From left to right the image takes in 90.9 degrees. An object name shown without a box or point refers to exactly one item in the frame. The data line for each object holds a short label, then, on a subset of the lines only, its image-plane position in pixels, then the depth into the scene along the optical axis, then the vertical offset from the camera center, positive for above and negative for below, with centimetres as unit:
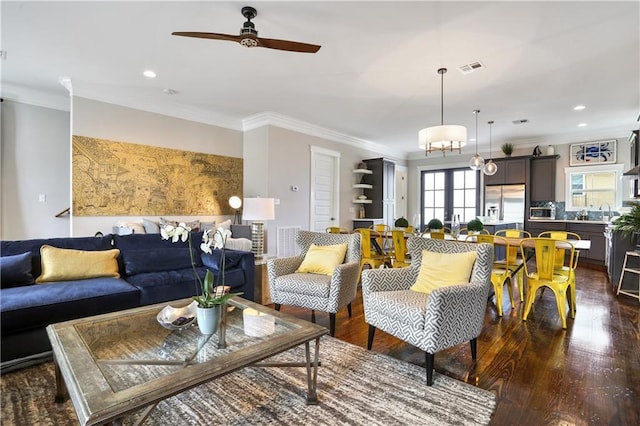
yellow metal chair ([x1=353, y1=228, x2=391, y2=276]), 435 -65
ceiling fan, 234 +129
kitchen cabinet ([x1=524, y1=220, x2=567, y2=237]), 663 -35
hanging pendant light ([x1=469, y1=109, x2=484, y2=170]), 511 +78
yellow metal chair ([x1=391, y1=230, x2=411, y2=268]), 401 -49
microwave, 693 -6
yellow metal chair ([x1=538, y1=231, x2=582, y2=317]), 314 -63
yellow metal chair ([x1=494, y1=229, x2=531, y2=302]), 345 -61
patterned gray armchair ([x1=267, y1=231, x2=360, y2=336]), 271 -66
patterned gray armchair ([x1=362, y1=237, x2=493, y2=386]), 198 -65
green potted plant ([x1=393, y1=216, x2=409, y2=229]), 496 -20
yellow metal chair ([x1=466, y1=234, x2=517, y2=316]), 328 -68
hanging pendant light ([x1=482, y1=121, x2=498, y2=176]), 555 +75
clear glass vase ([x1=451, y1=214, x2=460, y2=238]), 384 -19
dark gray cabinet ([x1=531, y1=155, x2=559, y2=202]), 684 +70
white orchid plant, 173 -23
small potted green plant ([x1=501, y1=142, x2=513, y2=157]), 709 +138
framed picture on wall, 636 +119
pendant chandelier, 362 +87
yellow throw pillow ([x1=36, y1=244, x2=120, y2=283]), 263 -48
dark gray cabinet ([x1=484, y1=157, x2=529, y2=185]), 697 +87
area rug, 165 -109
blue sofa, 211 -61
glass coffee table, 114 -68
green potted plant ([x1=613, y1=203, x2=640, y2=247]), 392 -17
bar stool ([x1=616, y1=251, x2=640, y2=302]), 388 -76
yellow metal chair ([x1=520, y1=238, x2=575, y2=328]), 299 -65
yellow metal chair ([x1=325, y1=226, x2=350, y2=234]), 517 -33
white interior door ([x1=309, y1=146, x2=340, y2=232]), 635 +44
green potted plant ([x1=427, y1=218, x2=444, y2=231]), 432 -20
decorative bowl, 182 -64
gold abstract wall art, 433 +46
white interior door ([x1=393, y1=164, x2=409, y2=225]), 873 +51
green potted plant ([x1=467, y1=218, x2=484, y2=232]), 419 -21
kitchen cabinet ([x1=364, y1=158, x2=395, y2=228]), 733 +58
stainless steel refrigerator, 704 +19
